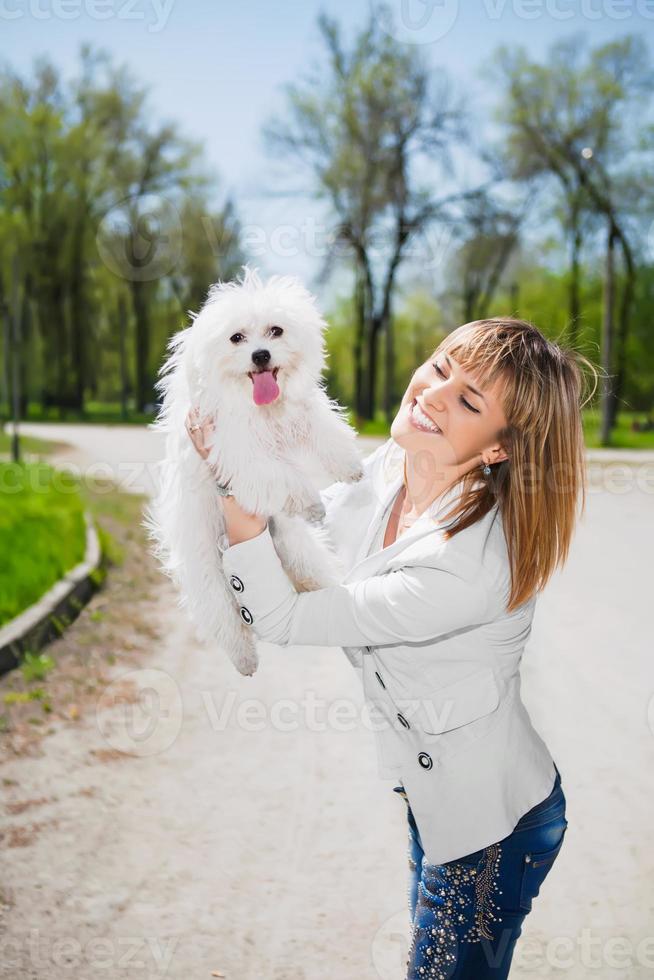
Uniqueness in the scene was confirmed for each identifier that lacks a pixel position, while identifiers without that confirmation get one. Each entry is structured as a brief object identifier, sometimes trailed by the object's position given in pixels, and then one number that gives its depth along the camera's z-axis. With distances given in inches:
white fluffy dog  94.3
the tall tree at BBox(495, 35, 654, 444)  1211.2
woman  80.7
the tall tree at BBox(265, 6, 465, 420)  1164.5
